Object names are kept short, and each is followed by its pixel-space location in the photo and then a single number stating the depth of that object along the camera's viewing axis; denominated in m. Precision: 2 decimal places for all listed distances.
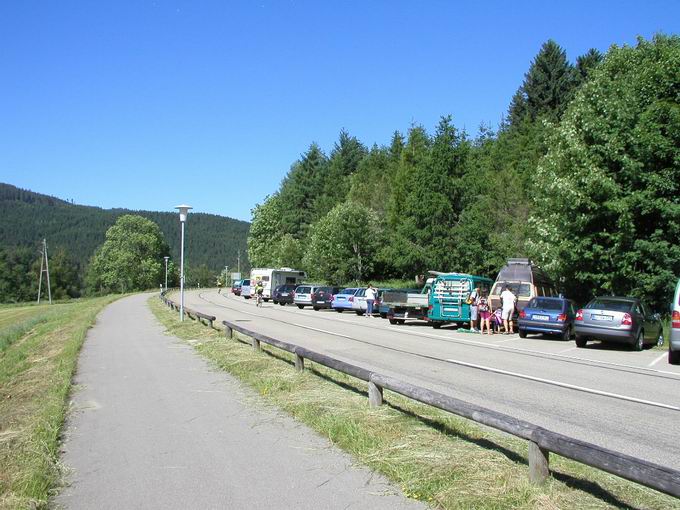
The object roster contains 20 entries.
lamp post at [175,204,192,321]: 24.38
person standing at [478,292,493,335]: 22.16
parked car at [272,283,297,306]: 47.12
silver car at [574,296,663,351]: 16.88
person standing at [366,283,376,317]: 32.76
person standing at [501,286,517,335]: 22.50
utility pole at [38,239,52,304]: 89.15
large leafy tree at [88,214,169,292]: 105.88
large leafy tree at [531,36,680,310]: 21.59
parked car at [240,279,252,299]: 61.75
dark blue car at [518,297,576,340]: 19.94
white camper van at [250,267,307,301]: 53.28
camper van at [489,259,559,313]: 24.33
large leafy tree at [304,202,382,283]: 55.06
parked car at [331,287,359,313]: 36.22
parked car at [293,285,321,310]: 41.18
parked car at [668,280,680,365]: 13.64
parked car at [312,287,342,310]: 39.03
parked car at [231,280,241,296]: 71.25
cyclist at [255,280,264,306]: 42.56
